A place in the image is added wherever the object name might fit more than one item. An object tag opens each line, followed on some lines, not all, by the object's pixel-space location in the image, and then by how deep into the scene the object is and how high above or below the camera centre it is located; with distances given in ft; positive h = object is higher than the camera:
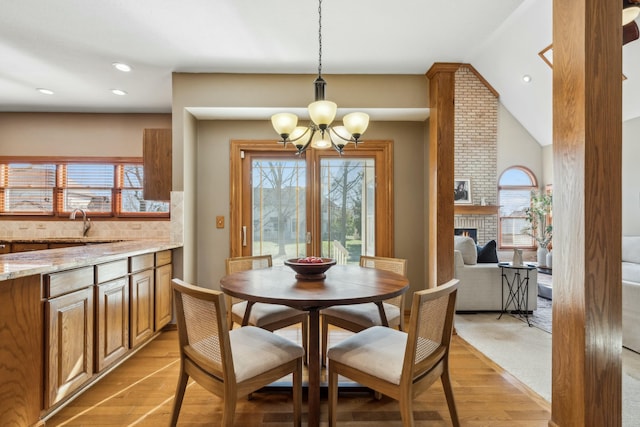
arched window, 24.12 +0.90
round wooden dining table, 5.04 -1.30
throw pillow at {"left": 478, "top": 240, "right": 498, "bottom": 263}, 13.70 -1.68
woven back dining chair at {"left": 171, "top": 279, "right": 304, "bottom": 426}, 4.54 -2.23
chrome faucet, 13.70 -0.28
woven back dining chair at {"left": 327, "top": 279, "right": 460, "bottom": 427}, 4.55 -2.25
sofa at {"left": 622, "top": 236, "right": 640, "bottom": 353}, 8.62 -2.74
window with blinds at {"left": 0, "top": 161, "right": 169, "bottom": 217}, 13.98 +1.12
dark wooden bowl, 6.38 -1.08
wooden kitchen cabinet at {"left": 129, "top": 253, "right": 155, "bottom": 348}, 8.30 -2.27
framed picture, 22.71 +1.78
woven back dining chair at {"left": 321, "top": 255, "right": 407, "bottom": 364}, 7.12 -2.32
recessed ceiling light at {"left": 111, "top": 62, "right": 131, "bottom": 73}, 9.80 +4.64
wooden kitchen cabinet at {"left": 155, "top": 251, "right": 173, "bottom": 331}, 9.62 -2.33
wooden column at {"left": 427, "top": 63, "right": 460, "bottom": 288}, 10.03 +1.33
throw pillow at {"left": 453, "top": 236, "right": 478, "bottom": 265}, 12.71 -1.44
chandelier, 6.30 +1.95
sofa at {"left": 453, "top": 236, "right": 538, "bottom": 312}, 12.27 -2.82
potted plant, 22.31 -0.23
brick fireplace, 22.54 +4.76
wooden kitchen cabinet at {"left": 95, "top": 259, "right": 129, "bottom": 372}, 7.04 -2.27
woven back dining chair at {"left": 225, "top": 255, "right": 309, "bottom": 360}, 7.29 -2.35
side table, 12.14 -2.83
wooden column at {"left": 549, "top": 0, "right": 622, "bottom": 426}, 4.81 -0.02
